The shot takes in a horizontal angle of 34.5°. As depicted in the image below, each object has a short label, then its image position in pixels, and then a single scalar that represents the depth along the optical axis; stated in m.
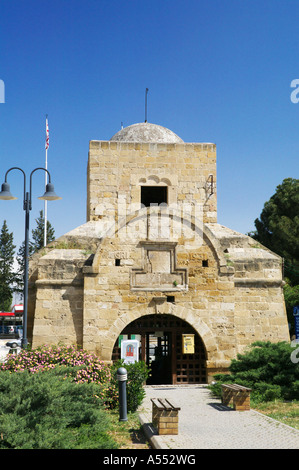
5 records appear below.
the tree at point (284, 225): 27.42
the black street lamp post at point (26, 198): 10.98
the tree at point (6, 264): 43.65
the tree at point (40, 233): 43.69
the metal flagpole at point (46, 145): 23.66
